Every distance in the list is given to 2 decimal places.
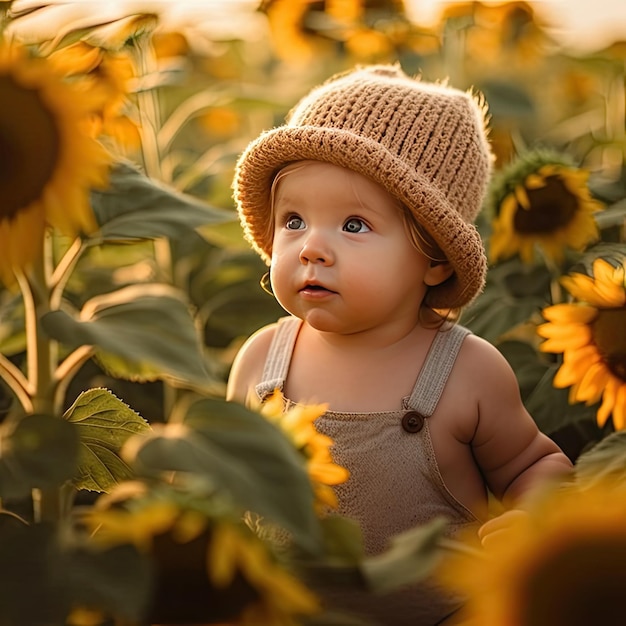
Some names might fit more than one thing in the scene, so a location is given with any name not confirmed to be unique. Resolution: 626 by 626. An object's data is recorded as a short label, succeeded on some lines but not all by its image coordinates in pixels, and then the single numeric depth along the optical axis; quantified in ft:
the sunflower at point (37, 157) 2.63
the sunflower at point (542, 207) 5.15
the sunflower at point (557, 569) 2.06
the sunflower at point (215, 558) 2.23
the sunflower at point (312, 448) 2.70
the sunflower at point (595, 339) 4.00
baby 3.77
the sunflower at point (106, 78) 2.94
